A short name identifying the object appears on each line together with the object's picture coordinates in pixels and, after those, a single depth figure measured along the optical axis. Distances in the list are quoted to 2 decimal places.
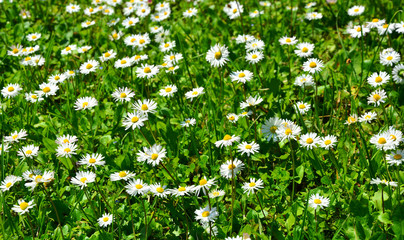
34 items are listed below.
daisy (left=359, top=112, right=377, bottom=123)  2.65
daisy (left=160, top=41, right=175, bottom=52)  3.73
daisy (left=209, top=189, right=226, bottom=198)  2.42
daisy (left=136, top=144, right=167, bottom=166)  2.50
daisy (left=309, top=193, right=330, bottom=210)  2.23
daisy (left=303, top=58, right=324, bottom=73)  3.07
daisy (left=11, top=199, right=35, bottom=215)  2.40
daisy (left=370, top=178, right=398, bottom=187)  2.18
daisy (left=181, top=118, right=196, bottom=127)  2.96
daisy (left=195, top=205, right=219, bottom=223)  2.18
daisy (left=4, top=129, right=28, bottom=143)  2.90
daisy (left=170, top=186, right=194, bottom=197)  2.34
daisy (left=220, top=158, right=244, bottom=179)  2.37
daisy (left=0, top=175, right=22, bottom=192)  2.57
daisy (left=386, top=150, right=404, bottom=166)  2.31
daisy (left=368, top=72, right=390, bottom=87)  2.94
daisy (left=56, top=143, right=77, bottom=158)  2.67
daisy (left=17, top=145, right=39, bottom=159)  2.84
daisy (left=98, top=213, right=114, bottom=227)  2.39
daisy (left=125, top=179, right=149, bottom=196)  2.36
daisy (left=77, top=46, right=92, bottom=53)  3.87
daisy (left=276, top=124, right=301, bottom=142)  2.53
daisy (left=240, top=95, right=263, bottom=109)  2.79
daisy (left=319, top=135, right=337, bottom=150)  2.53
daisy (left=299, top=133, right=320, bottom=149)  2.54
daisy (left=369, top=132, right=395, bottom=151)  2.30
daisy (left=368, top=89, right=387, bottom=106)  2.76
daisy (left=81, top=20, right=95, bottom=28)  4.25
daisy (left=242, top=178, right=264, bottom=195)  2.33
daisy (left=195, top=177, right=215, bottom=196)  2.32
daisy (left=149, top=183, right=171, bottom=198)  2.35
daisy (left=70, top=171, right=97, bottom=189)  2.45
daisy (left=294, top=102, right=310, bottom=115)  2.92
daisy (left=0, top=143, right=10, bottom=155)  2.77
